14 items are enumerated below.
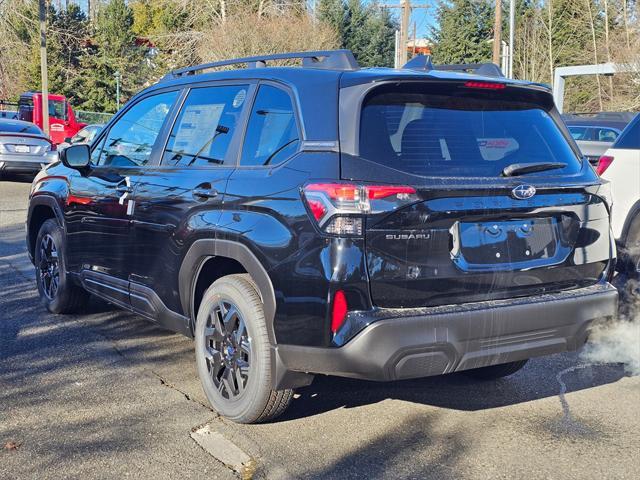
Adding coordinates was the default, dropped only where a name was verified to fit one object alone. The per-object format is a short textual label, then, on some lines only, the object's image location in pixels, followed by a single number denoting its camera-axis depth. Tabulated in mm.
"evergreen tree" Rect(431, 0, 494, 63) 51594
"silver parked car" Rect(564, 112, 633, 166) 15945
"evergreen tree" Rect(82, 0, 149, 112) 50750
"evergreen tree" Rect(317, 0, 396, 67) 51625
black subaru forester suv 3562
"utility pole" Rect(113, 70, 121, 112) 47650
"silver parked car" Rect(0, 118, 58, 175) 17719
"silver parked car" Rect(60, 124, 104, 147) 25031
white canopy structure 25031
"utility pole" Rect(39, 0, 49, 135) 27422
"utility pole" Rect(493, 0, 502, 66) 35344
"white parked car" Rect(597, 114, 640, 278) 6699
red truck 30781
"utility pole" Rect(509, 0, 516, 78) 32981
